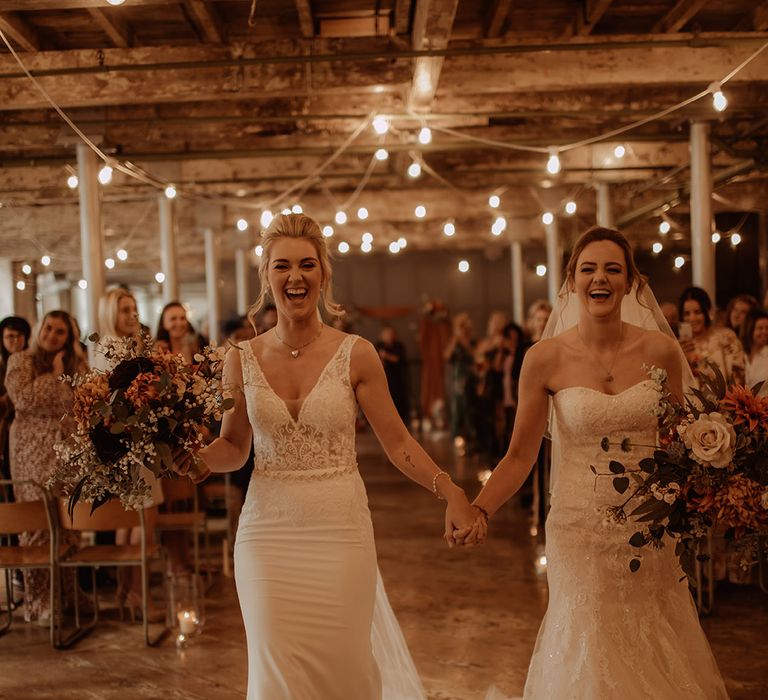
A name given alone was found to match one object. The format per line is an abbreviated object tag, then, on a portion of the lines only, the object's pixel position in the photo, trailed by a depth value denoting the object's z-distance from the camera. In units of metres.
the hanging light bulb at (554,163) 7.54
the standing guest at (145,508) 5.09
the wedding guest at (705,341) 5.80
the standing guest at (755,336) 6.23
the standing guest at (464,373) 12.27
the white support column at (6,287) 9.69
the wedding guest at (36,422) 5.38
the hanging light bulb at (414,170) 9.42
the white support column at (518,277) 16.50
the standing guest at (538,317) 7.82
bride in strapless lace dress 2.83
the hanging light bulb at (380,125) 7.41
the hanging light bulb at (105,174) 7.47
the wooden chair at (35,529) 4.73
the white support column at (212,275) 14.51
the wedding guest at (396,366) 12.37
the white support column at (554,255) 13.80
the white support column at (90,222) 7.84
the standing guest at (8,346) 5.99
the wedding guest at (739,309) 6.62
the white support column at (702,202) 7.97
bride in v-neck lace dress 2.73
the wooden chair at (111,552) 4.75
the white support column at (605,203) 12.21
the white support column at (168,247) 11.34
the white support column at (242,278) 16.58
